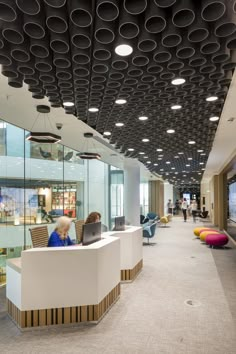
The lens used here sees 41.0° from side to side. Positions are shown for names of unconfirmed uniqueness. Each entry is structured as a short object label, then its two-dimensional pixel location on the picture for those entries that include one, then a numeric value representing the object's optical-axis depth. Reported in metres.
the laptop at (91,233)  4.86
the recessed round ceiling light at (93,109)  5.51
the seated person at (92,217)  6.20
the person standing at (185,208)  25.37
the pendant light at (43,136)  5.88
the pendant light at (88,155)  9.09
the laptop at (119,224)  7.16
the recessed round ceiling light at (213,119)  6.13
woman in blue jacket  5.11
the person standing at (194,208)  25.12
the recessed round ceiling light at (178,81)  4.12
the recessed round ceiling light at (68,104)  5.17
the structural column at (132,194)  14.28
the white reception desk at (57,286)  4.30
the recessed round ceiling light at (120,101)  4.94
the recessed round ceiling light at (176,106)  5.26
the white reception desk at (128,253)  6.69
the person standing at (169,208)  31.66
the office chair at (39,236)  6.06
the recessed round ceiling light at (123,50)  3.14
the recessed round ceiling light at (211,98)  4.88
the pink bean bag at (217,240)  11.07
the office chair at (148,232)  12.06
